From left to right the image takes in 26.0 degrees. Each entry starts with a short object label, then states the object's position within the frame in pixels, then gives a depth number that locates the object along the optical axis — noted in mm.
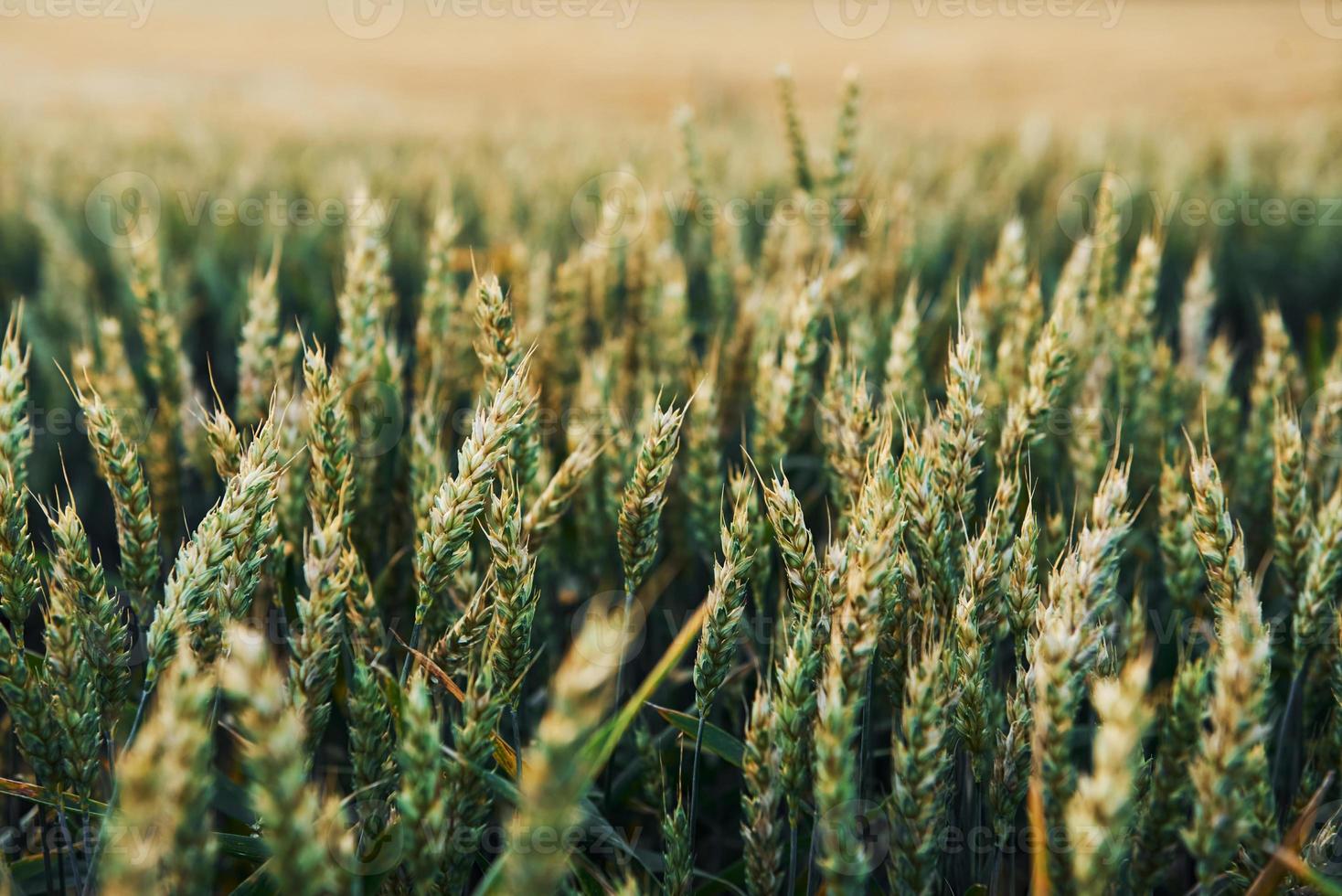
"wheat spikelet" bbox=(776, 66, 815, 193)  1444
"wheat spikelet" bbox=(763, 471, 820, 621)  991
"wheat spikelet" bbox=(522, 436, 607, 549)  1005
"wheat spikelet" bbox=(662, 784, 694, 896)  987
